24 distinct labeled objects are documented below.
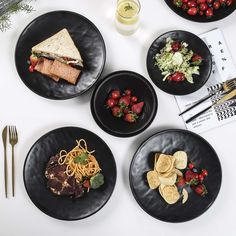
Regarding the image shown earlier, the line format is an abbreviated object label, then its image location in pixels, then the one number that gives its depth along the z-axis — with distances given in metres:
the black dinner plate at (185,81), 1.92
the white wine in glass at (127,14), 1.91
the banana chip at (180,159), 1.90
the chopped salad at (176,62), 1.92
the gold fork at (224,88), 1.96
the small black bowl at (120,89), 1.86
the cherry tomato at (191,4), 1.96
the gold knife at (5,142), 1.88
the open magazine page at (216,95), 1.98
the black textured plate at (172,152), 1.89
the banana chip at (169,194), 1.87
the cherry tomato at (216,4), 1.97
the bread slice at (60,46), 1.89
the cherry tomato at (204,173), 1.92
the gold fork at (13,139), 1.89
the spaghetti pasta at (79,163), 1.85
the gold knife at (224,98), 1.96
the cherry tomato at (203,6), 1.96
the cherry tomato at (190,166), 1.92
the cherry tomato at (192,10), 1.96
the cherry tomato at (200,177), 1.91
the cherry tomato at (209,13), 1.96
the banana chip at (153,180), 1.87
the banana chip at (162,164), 1.87
